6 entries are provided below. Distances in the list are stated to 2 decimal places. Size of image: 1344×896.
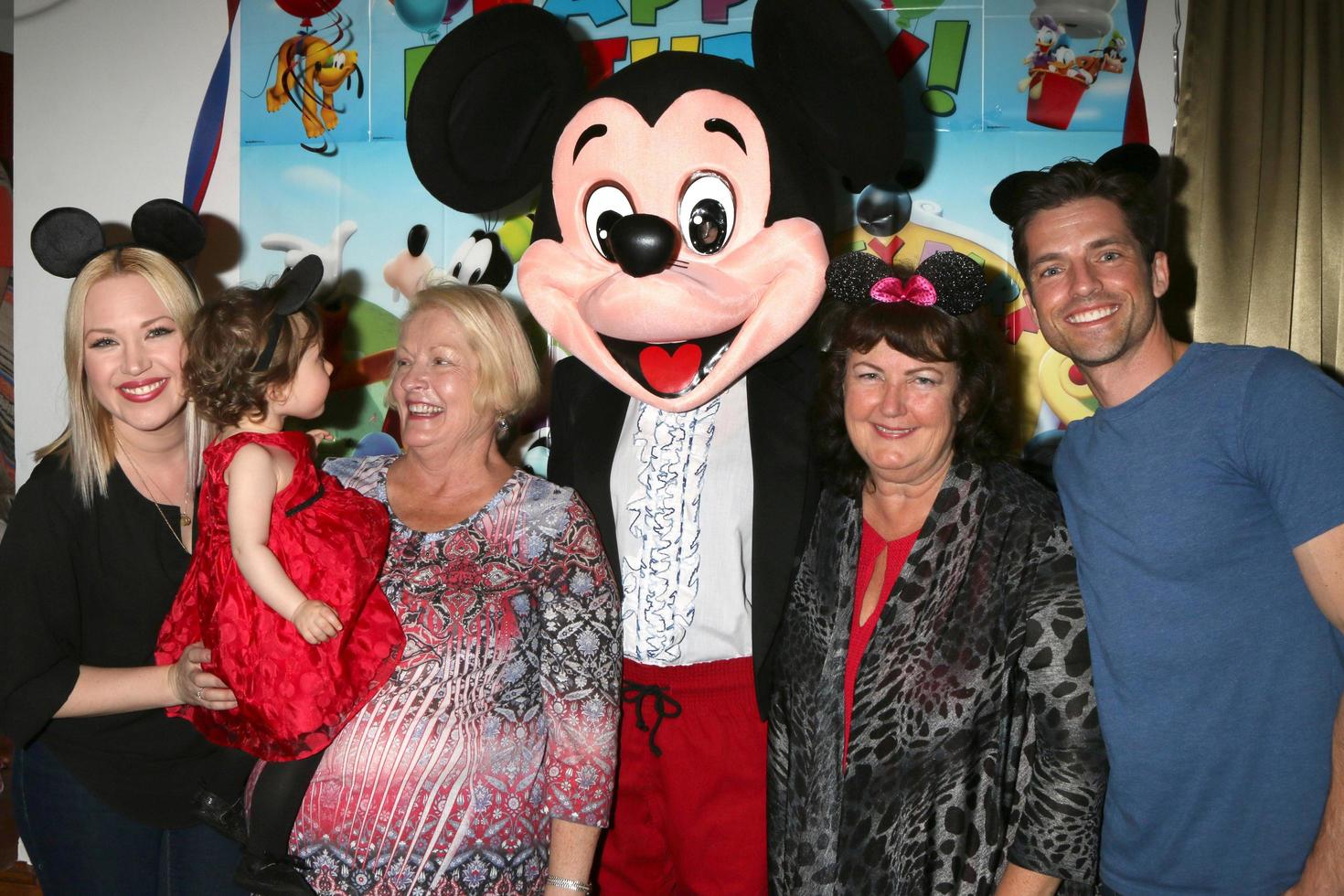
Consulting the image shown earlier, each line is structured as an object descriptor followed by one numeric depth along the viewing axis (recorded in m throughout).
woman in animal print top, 1.44
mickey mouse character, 1.83
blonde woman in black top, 1.63
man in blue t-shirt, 1.38
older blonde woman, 1.49
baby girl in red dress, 1.46
